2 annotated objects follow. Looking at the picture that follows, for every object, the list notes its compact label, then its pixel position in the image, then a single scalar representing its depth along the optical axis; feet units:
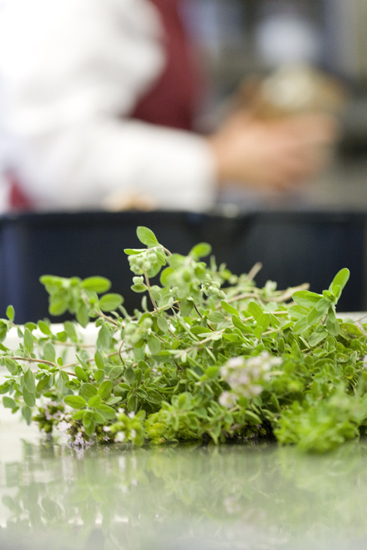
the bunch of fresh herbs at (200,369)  3.16
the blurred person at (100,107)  7.82
